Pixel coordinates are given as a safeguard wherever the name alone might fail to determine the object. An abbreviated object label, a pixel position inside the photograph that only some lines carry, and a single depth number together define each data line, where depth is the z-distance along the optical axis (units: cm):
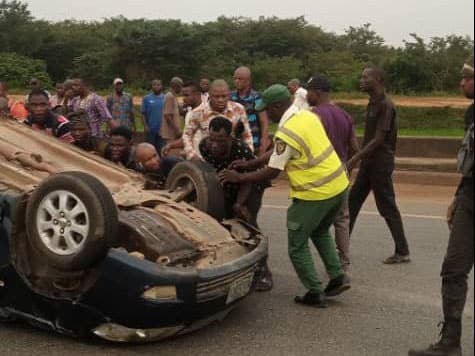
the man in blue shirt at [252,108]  689
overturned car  401
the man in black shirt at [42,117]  707
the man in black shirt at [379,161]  632
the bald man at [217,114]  614
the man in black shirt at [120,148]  621
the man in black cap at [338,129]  563
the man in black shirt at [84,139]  656
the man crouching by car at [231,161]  538
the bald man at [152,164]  574
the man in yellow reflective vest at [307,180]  483
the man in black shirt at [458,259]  383
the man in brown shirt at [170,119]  1114
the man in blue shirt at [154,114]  1202
